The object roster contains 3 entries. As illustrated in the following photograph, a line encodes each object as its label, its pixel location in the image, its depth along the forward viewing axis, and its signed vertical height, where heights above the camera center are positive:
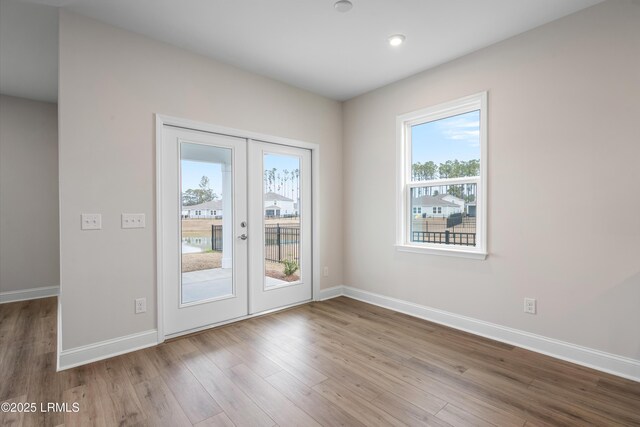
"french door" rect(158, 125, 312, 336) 3.06 -0.17
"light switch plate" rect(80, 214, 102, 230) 2.53 -0.07
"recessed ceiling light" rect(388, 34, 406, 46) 2.80 +1.57
